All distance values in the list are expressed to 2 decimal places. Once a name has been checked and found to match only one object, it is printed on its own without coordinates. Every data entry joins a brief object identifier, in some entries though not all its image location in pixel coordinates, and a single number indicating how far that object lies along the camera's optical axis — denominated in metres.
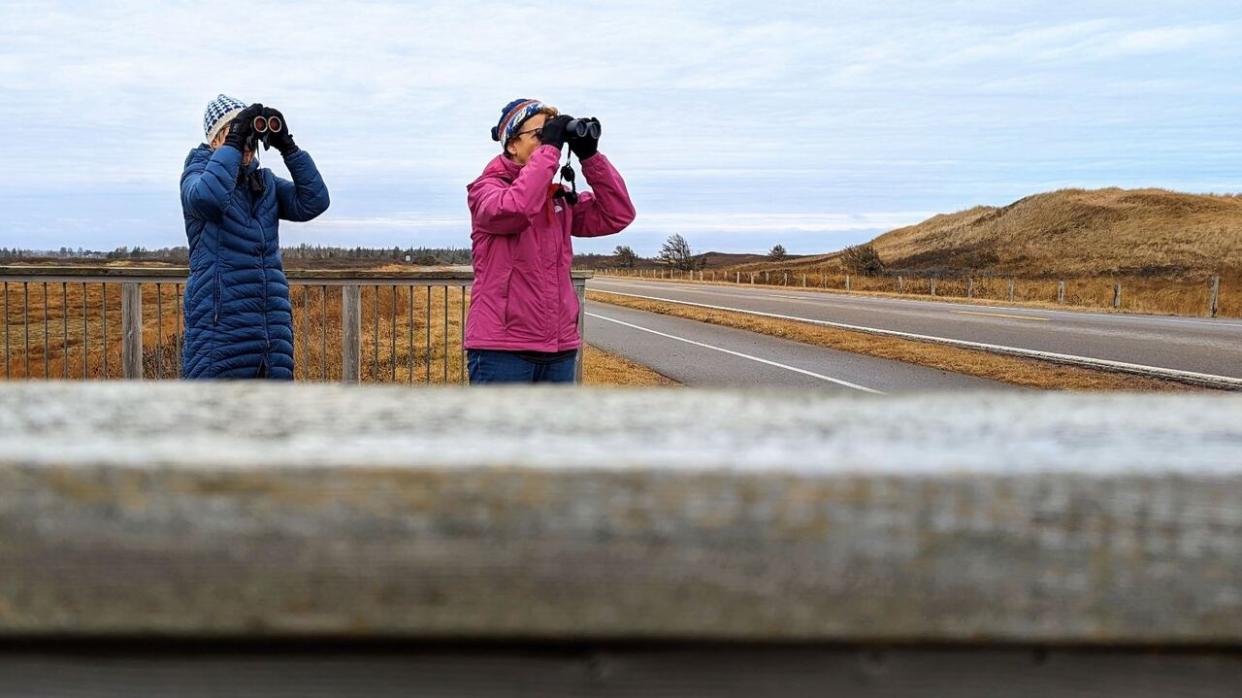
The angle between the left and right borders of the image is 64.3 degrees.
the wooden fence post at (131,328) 7.32
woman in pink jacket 4.18
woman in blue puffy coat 4.57
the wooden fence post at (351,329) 7.29
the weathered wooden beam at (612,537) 0.61
